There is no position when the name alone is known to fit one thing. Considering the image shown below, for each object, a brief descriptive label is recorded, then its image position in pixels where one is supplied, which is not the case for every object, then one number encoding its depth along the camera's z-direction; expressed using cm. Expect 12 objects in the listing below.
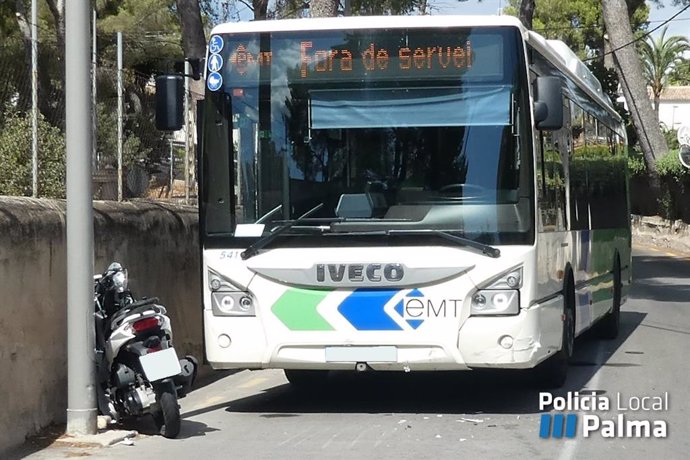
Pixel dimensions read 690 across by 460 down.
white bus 873
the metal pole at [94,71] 1104
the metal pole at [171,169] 1390
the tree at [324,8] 1730
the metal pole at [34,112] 1063
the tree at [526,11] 2461
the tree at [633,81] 3438
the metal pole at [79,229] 804
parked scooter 812
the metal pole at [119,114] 1161
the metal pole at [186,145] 1316
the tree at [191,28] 1642
